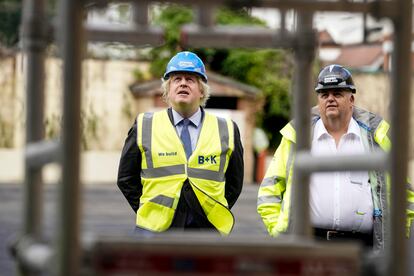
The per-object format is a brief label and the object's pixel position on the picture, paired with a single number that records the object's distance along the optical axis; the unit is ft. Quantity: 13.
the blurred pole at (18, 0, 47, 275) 15.22
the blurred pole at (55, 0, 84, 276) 13.23
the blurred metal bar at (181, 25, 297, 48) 15.44
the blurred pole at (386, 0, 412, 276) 13.79
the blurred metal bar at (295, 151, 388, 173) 14.01
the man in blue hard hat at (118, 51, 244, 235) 28.88
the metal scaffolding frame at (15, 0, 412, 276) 13.29
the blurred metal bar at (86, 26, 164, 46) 15.17
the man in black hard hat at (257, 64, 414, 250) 28.60
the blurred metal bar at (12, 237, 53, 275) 14.15
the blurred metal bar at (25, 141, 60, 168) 14.01
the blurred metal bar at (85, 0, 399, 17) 13.82
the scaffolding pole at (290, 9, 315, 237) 15.11
